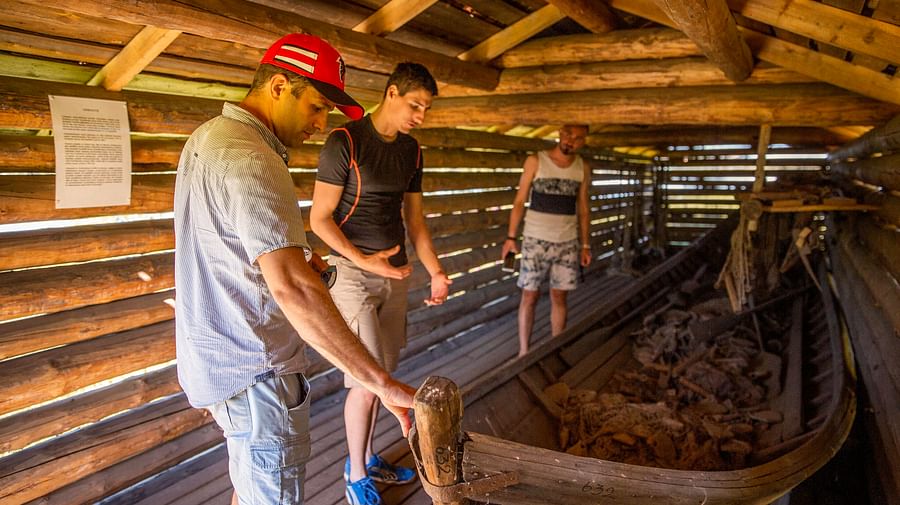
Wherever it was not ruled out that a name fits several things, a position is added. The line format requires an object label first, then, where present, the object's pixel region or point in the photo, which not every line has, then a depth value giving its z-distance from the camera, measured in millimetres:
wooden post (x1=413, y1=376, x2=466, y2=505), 1577
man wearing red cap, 1525
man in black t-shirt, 2715
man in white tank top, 4633
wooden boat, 1701
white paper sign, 2730
